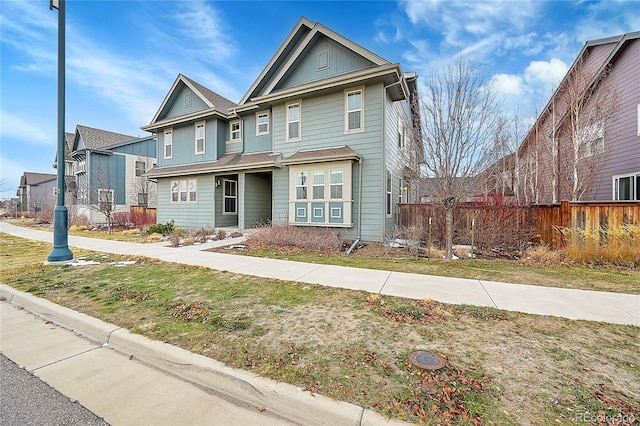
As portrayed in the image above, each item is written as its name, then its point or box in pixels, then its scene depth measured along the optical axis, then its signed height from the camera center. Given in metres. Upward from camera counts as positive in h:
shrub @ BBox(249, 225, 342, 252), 10.05 -1.01
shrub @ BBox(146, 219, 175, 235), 14.70 -0.98
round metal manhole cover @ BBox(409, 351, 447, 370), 2.69 -1.54
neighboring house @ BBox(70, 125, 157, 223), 25.89 +4.67
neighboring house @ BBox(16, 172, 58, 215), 36.81 +3.75
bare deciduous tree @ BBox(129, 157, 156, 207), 27.24 +2.64
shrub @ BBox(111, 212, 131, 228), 20.08 -0.67
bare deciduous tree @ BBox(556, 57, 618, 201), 11.58 +3.91
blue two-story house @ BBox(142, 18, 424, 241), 11.20 +3.36
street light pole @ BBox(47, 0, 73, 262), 7.59 +1.14
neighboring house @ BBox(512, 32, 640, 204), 11.18 +3.88
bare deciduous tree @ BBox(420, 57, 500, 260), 7.69 +2.42
